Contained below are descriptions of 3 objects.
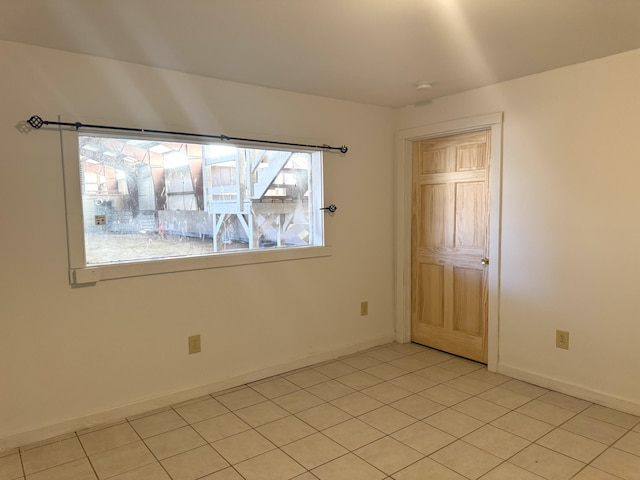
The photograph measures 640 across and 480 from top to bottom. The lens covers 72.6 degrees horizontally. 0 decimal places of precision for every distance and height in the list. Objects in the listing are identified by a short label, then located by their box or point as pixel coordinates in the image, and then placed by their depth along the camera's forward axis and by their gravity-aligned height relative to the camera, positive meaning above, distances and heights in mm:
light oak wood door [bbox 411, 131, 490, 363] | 3500 -317
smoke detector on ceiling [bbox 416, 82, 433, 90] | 3176 +892
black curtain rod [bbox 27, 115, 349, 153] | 2363 +498
